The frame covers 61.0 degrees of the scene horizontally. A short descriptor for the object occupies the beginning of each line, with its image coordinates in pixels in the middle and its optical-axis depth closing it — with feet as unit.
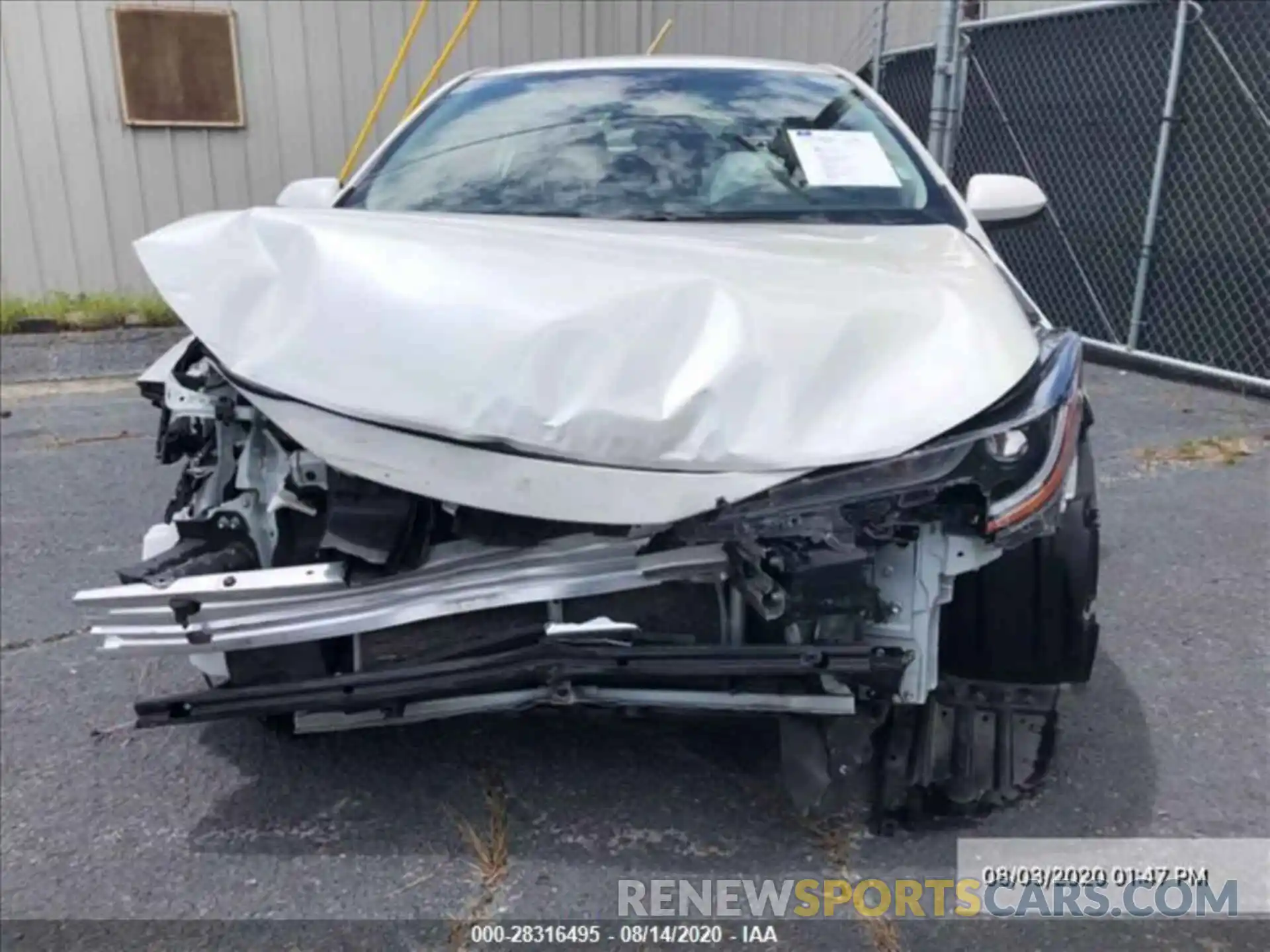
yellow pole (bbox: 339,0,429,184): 24.40
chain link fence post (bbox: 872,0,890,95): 26.96
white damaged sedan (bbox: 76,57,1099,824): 6.46
